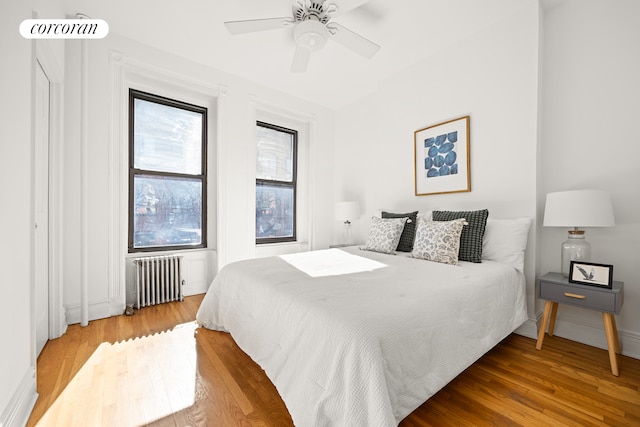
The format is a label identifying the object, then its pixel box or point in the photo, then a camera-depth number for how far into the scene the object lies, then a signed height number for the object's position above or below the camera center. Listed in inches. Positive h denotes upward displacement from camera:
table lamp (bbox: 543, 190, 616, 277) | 70.8 -0.4
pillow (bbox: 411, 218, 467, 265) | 86.5 -9.9
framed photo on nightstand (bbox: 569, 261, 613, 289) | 68.9 -16.6
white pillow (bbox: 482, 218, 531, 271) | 84.9 -9.3
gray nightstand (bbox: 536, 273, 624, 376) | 66.6 -23.2
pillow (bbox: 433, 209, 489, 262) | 88.4 -8.1
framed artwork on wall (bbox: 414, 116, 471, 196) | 107.0 +23.9
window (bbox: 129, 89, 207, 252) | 116.7 +18.1
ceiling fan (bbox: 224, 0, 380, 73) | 77.6 +57.3
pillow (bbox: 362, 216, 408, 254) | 108.0 -9.6
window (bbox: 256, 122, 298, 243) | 156.5 +18.0
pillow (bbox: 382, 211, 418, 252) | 110.7 -9.2
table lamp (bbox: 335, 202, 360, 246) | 150.6 +0.9
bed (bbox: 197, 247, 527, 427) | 40.0 -22.8
